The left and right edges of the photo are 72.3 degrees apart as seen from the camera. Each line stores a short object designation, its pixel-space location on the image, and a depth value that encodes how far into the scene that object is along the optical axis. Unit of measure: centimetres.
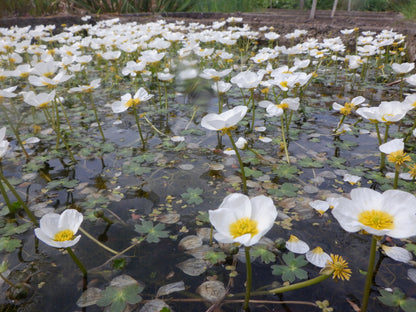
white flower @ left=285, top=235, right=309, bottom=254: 14
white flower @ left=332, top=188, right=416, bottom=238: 10
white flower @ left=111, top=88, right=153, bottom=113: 23
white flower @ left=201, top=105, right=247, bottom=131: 14
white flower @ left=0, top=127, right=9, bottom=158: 15
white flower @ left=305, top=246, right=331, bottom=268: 14
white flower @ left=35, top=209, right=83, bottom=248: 12
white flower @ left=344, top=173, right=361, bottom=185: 20
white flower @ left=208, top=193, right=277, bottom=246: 10
